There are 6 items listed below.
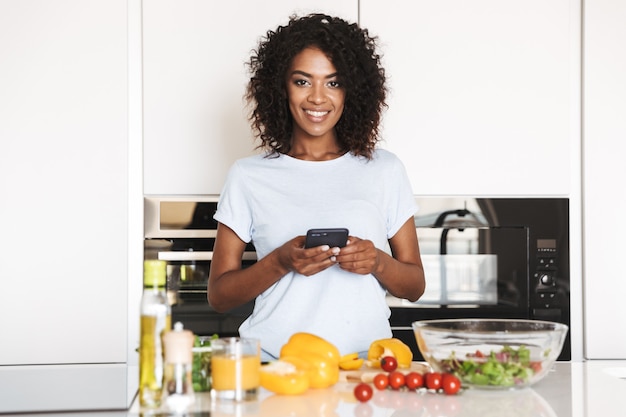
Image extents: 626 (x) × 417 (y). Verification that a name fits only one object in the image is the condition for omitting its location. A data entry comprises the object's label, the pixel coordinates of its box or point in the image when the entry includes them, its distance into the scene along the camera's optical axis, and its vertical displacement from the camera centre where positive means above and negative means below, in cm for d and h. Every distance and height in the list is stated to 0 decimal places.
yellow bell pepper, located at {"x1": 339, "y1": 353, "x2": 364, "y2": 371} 162 -28
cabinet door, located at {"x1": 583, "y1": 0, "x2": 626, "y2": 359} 284 +22
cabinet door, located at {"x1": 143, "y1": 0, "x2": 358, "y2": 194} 273 +42
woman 189 +4
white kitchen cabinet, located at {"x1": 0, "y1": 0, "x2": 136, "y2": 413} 265 +9
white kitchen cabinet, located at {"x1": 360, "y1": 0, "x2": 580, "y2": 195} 283 +41
